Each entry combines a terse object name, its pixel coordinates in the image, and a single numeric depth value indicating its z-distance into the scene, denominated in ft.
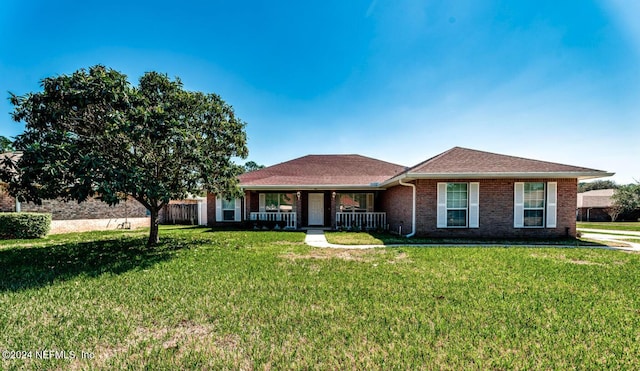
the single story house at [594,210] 99.45
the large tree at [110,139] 20.12
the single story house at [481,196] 36.68
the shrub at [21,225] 37.60
